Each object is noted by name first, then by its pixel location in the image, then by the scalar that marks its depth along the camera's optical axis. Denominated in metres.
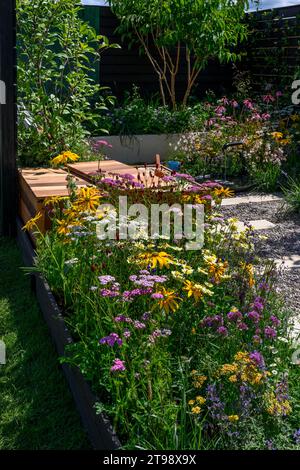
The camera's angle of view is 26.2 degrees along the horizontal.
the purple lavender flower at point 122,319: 2.53
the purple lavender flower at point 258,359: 2.39
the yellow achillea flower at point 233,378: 2.31
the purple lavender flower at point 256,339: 2.66
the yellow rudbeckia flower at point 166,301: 2.64
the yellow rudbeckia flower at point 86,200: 3.36
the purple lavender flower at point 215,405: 2.26
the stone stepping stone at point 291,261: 4.81
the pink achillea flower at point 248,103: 8.12
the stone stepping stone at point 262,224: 5.73
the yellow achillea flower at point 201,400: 2.27
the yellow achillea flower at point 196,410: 2.21
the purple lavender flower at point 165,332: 2.52
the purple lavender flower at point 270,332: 2.64
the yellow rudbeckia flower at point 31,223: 3.61
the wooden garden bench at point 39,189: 4.56
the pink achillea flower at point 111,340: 2.38
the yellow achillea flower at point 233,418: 2.19
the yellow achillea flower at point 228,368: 2.36
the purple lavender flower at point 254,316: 2.69
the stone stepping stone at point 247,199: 6.64
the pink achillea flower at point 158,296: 2.55
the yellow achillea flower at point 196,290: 2.70
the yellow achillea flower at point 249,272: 3.25
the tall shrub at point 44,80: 6.02
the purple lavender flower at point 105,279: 2.62
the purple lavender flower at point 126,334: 2.45
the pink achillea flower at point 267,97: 8.53
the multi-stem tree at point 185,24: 8.91
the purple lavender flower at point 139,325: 2.51
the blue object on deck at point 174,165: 8.00
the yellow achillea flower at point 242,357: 2.41
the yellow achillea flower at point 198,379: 2.46
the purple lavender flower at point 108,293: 2.58
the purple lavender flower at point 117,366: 2.32
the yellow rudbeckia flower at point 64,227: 3.42
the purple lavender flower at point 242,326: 2.68
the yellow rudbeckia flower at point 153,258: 2.77
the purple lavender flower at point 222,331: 2.62
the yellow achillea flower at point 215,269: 3.04
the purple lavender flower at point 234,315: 2.69
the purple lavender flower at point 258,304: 2.77
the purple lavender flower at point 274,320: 2.79
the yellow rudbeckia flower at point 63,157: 3.86
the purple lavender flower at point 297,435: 2.26
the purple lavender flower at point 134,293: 2.64
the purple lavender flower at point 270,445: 2.14
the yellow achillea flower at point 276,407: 2.34
